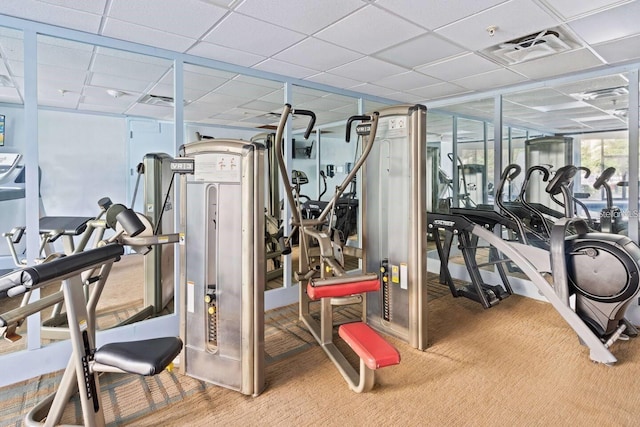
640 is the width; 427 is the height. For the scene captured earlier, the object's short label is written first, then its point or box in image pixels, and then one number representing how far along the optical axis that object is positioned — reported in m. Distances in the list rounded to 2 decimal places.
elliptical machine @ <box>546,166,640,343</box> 2.71
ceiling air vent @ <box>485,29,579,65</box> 2.91
